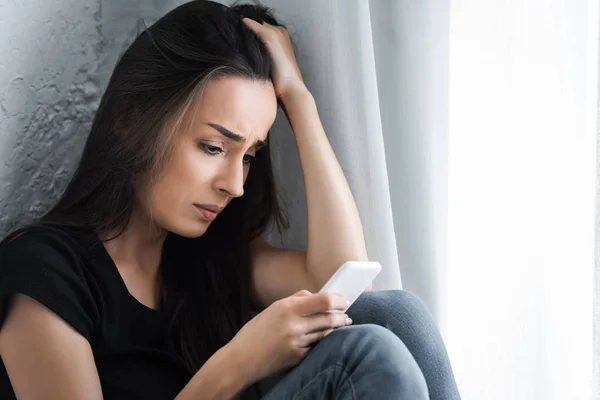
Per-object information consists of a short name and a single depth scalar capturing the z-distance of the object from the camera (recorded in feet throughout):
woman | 4.60
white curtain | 4.89
